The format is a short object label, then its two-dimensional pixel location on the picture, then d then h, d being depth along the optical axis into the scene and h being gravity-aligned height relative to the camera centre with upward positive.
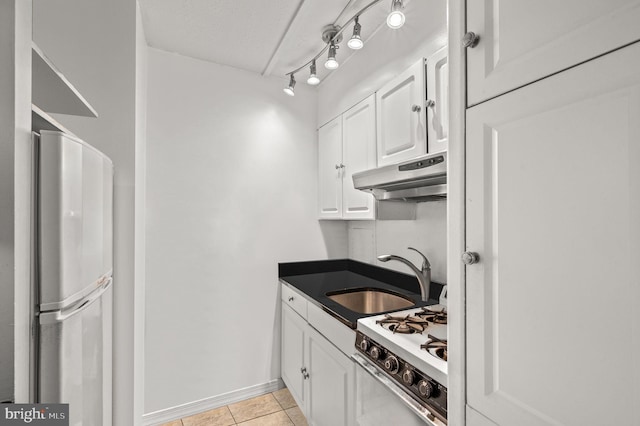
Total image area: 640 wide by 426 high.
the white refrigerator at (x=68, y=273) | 0.80 -0.18
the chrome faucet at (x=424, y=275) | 1.62 -0.34
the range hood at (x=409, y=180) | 1.13 +0.16
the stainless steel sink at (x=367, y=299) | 1.94 -0.59
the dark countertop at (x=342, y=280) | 1.62 -0.50
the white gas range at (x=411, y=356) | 0.92 -0.52
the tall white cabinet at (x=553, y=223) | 0.51 -0.02
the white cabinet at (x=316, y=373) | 1.43 -0.93
